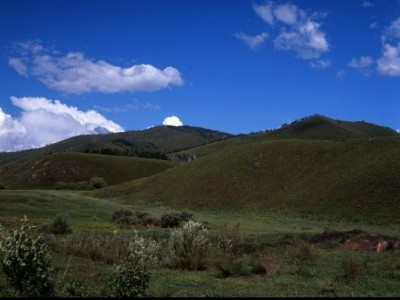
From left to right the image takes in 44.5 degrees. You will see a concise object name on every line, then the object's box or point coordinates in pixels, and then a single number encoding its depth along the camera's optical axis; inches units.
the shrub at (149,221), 1583.4
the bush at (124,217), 1581.2
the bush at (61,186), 4480.3
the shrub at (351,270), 577.3
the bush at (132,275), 407.0
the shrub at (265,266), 620.3
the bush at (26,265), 394.0
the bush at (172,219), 1562.5
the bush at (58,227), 1118.4
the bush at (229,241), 833.6
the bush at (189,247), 685.9
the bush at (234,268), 615.8
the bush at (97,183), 4465.6
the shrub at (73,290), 436.4
